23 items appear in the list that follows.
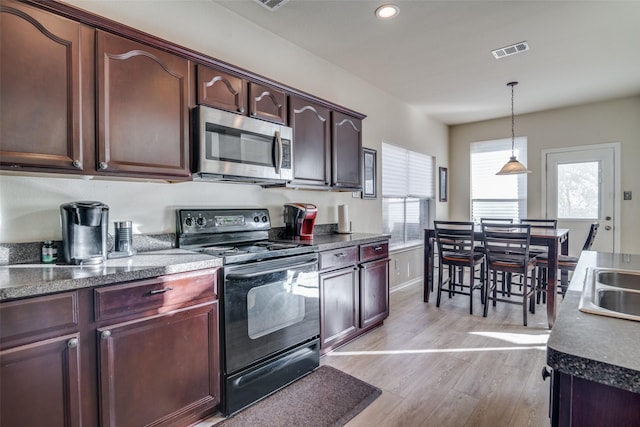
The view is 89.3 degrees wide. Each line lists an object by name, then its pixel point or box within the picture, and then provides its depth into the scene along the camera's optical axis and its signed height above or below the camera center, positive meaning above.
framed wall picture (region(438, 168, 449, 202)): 5.60 +0.41
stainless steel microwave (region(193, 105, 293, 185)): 1.97 +0.41
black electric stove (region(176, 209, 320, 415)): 1.84 -0.60
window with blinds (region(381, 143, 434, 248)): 4.32 +0.21
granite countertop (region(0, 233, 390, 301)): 1.21 -0.27
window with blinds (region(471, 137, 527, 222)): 5.21 +0.38
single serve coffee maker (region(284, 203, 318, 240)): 2.79 -0.10
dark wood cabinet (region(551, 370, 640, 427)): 0.64 -0.41
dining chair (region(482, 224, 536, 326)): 3.16 -0.52
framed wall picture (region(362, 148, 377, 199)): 3.74 +0.40
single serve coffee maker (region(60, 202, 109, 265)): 1.59 -0.12
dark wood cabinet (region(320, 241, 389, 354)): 2.49 -0.72
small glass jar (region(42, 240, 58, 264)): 1.62 -0.22
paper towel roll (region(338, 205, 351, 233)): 3.28 -0.12
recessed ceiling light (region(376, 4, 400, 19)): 2.40 +1.49
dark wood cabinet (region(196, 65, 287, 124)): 2.02 +0.77
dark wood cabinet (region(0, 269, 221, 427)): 1.20 -0.63
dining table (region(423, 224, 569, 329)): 3.09 -0.42
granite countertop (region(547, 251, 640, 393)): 0.64 -0.32
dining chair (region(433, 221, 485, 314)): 3.49 -0.52
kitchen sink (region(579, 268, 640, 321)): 0.98 -0.32
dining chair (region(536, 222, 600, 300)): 3.37 -0.60
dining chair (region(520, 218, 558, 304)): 3.57 -0.80
